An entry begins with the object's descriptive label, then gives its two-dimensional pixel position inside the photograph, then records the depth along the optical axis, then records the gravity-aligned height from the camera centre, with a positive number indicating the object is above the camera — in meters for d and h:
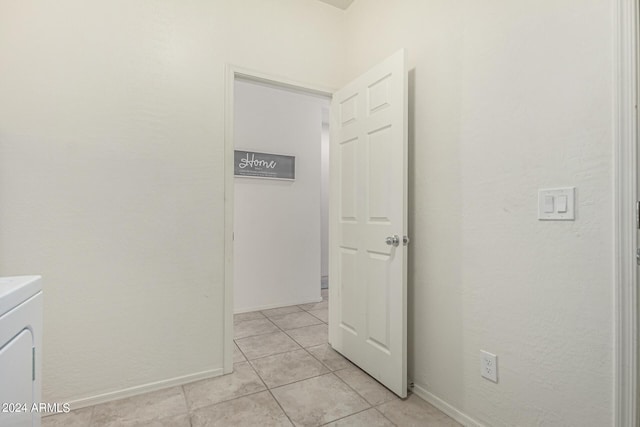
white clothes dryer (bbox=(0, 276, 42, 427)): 0.70 -0.33
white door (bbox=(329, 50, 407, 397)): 1.84 -0.07
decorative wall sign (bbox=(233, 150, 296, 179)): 3.49 +0.52
